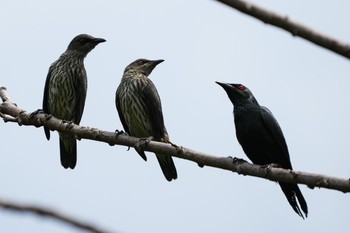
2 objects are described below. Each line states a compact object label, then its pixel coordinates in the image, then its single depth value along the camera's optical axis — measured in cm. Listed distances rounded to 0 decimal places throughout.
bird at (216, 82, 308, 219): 1374
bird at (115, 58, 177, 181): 1565
